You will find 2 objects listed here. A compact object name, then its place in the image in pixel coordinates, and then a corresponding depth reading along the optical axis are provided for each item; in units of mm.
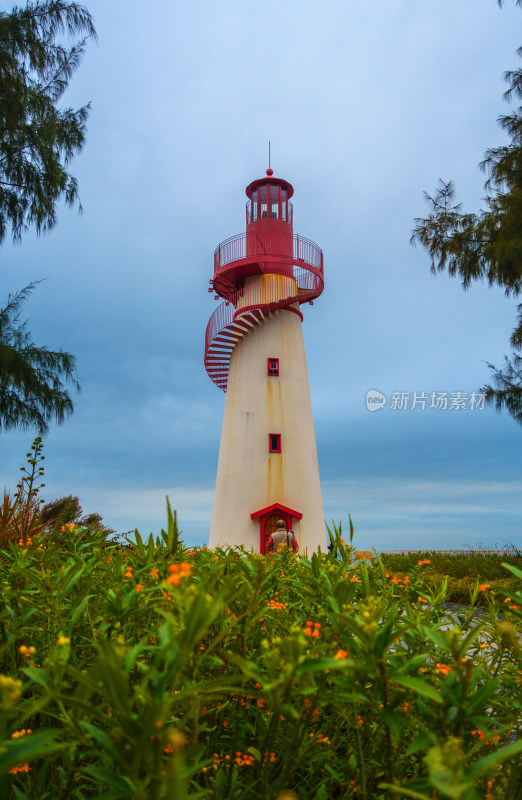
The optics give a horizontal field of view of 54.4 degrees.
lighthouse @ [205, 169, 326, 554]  16125
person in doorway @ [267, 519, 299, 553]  8874
